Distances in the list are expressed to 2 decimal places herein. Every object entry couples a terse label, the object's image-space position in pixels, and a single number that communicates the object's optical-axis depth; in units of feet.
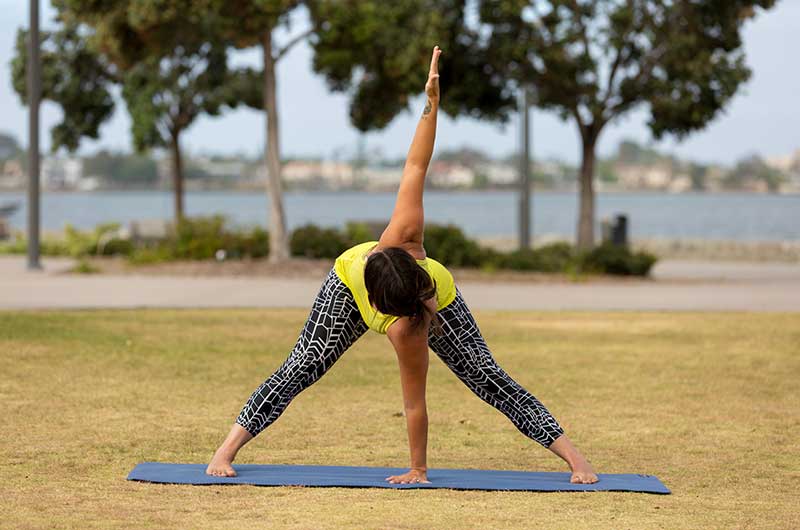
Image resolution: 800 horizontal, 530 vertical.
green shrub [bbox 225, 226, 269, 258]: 81.30
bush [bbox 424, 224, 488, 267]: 80.64
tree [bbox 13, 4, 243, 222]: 113.70
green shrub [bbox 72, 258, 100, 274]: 76.33
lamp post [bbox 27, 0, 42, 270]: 76.93
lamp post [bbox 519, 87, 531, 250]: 86.33
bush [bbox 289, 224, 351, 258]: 82.53
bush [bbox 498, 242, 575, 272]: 78.89
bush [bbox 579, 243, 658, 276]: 77.87
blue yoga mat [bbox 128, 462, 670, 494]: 23.29
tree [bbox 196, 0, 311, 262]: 75.72
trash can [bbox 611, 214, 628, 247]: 92.58
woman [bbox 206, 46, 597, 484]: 21.61
